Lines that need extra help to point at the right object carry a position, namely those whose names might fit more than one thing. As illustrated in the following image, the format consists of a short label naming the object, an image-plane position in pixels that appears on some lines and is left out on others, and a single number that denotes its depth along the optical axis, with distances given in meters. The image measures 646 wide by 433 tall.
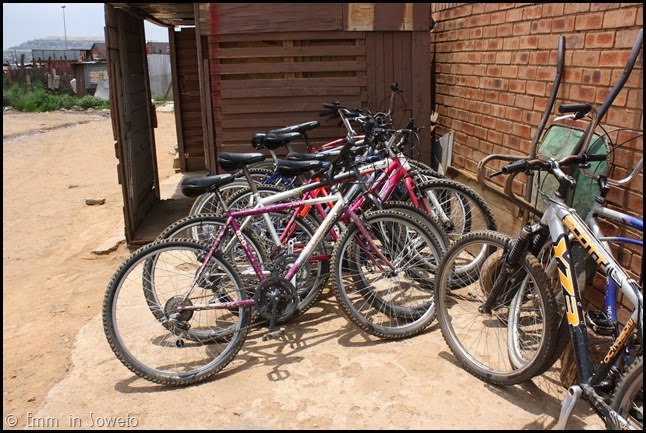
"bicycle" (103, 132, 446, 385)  3.32
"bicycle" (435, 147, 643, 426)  2.46
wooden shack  5.60
